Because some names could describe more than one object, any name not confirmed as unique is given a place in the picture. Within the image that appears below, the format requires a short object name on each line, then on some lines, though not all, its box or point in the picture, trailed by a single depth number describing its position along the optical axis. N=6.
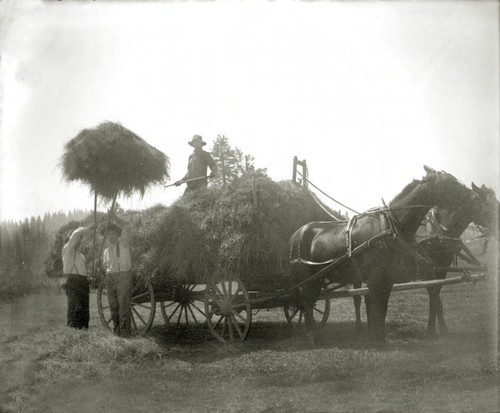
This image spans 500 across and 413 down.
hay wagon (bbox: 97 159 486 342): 8.19
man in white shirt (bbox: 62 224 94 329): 10.12
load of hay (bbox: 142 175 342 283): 8.40
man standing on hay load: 11.37
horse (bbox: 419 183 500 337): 8.16
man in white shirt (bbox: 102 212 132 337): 9.27
